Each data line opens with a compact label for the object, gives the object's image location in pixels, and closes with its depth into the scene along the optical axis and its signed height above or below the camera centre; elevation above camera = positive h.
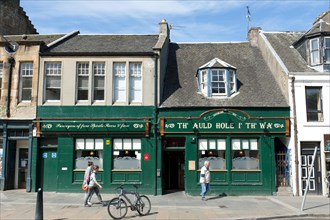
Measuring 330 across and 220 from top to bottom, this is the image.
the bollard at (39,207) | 11.36 -1.62
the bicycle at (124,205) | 12.64 -1.77
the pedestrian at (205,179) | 17.56 -1.15
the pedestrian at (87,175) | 15.12 -0.84
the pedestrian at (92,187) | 15.02 -1.33
